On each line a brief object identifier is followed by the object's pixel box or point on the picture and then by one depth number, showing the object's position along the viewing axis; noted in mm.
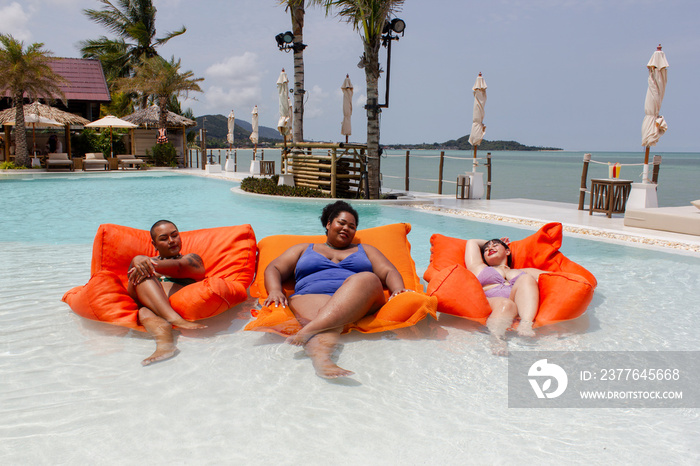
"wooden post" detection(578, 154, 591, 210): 11010
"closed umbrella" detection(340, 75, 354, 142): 14773
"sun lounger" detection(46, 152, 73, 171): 22250
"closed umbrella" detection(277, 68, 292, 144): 16859
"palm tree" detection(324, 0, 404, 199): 11836
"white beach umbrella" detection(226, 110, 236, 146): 26578
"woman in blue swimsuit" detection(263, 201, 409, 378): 3369
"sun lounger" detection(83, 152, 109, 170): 23391
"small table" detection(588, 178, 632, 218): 9898
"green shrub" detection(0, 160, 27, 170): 21844
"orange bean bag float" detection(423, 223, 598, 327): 3957
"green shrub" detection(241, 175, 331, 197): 13278
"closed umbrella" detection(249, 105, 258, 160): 24359
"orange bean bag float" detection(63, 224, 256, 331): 3808
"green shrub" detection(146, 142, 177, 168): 26625
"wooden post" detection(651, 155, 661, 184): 10227
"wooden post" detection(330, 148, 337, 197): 12992
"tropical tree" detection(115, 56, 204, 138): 25422
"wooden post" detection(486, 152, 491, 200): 13096
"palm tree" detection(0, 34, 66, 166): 20328
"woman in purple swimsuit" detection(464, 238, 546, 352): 3848
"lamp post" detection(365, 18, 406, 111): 12051
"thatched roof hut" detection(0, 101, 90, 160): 21984
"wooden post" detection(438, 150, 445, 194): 14858
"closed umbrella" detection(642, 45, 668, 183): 9766
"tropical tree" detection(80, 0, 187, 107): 31219
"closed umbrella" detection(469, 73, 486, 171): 13117
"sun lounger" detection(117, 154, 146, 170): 24406
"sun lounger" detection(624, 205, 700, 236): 7879
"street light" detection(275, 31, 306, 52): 15133
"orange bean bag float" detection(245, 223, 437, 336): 3566
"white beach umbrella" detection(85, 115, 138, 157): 23438
